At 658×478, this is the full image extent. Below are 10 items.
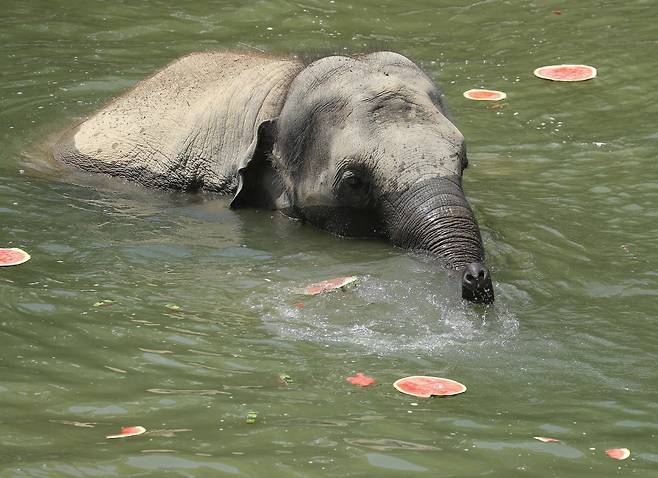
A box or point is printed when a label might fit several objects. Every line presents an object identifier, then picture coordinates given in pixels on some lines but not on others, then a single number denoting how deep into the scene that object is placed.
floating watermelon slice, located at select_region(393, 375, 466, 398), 13.59
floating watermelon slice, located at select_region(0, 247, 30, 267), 17.97
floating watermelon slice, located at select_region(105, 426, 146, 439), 12.02
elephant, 18.77
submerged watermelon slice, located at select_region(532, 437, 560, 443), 12.21
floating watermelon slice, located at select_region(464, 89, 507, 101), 27.56
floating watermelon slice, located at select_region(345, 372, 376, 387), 13.85
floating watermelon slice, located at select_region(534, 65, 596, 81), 28.67
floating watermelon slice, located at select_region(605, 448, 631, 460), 11.99
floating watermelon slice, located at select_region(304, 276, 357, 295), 17.08
